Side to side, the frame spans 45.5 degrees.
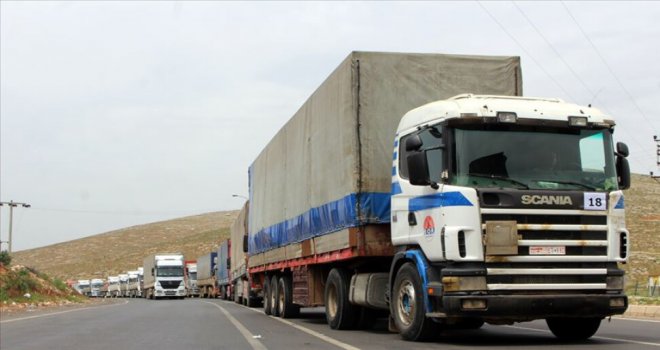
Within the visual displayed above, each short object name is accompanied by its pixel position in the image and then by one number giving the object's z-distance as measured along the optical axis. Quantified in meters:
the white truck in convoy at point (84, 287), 86.23
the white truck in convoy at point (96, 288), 87.50
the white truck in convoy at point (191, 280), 68.19
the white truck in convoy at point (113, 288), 84.45
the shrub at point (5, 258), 40.91
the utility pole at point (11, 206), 73.05
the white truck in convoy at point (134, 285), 73.65
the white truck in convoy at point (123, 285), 81.50
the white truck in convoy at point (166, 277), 58.12
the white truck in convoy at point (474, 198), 9.36
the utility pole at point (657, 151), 49.66
